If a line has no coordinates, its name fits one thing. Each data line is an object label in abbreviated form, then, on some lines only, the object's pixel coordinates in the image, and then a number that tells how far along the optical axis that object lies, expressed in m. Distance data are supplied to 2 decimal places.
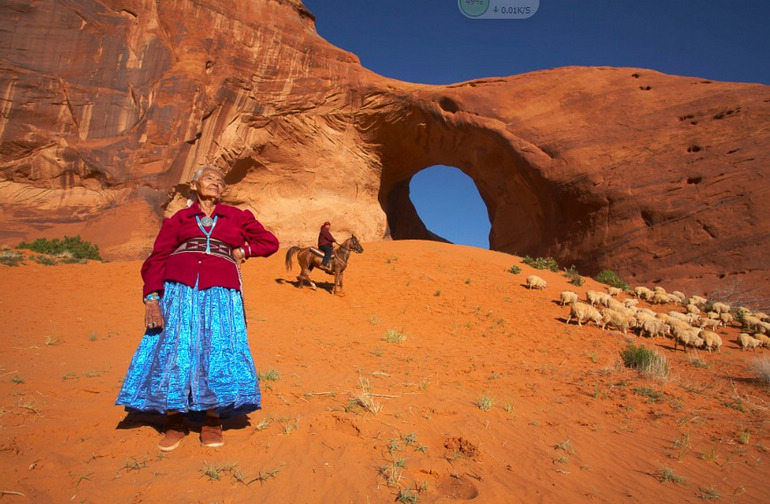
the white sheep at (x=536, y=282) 13.01
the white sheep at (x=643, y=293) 13.30
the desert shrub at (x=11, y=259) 11.96
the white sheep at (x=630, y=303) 11.32
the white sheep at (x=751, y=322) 10.38
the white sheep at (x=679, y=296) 13.09
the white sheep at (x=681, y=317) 10.10
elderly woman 2.96
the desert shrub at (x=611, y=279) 14.98
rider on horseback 11.52
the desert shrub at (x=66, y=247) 14.66
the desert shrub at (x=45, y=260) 12.86
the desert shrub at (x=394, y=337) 7.53
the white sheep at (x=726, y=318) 10.91
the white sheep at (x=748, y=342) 9.08
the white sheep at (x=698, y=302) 12.48
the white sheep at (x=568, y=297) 11.48
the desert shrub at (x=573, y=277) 14.40
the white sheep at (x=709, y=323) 10.36
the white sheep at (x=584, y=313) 9.81
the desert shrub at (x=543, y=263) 16.70
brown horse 11.45
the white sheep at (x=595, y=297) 11.35
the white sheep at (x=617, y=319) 9.60
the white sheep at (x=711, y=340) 8.37
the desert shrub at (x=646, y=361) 5.81
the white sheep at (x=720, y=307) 11.69
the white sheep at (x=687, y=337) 8.38
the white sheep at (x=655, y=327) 9.31
